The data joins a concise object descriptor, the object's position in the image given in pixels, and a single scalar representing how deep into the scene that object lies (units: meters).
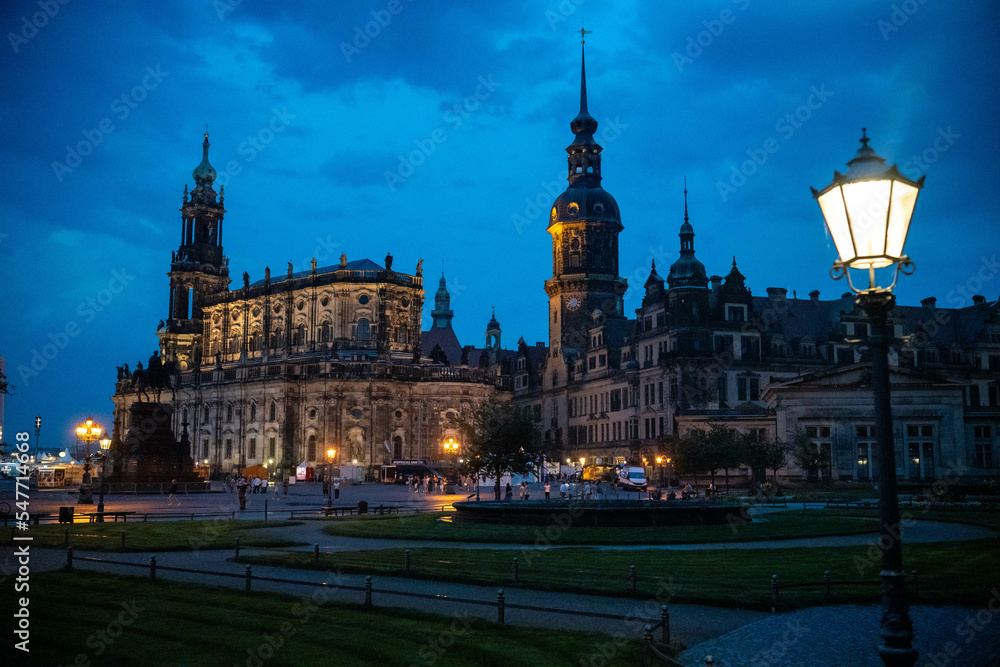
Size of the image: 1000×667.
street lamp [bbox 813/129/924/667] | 6.68
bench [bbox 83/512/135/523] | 37.60
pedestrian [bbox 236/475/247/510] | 47.94
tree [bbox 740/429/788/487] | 59.00
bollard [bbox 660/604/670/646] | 12.47
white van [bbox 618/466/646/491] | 66.25
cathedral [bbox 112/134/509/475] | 101.62
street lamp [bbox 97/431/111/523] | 55.66
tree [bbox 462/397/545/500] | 49.16
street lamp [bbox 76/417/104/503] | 49.26
